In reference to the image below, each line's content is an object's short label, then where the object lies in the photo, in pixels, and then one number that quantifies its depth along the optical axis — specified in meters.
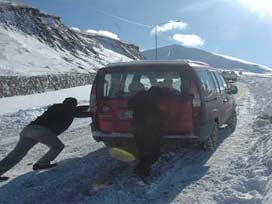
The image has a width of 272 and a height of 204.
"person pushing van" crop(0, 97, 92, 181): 5.00
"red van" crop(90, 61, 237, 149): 5.08
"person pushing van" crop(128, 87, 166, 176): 4.71
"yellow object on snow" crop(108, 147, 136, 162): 5.65
